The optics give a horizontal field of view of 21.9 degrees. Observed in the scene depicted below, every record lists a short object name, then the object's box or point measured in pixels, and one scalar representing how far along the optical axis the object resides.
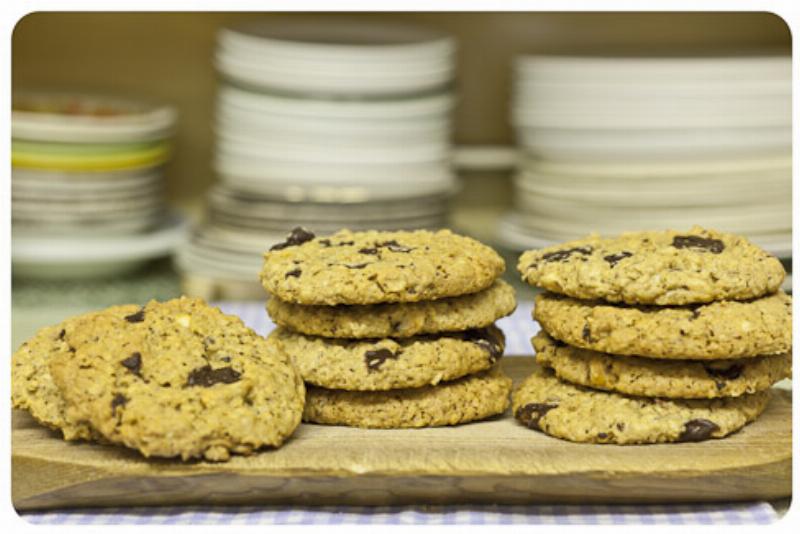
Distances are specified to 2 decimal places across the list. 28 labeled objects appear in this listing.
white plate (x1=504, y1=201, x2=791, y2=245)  0.88
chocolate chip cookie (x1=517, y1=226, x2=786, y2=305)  0.65
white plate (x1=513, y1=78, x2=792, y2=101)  0.87
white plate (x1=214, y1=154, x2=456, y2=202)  0.89
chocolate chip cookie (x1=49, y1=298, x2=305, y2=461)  0.63
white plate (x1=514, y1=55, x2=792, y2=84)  0.87
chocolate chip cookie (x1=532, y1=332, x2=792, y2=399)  0.66
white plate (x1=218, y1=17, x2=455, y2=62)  0.88
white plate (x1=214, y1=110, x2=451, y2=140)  0.88
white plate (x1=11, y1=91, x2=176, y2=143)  0.91
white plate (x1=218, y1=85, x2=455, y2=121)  0.88
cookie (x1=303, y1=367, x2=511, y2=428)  0.67
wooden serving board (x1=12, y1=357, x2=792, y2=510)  0.64
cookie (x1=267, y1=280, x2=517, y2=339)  0.66
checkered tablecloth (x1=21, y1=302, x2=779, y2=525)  0.63
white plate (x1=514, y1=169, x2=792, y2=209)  0.88
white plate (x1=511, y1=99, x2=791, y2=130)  0.88
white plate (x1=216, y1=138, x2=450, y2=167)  0.89
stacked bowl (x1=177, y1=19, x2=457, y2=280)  0.88
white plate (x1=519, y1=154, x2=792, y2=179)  0.88
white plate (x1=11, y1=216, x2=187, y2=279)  0.92
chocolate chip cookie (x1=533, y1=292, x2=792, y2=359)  0.65
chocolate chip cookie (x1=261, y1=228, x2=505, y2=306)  0.65
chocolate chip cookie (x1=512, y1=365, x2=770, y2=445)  0.66
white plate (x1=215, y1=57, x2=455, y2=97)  0.88
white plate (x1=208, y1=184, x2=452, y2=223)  0.89
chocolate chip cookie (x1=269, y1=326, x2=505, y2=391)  0.66
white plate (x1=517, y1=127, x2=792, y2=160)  0.88
